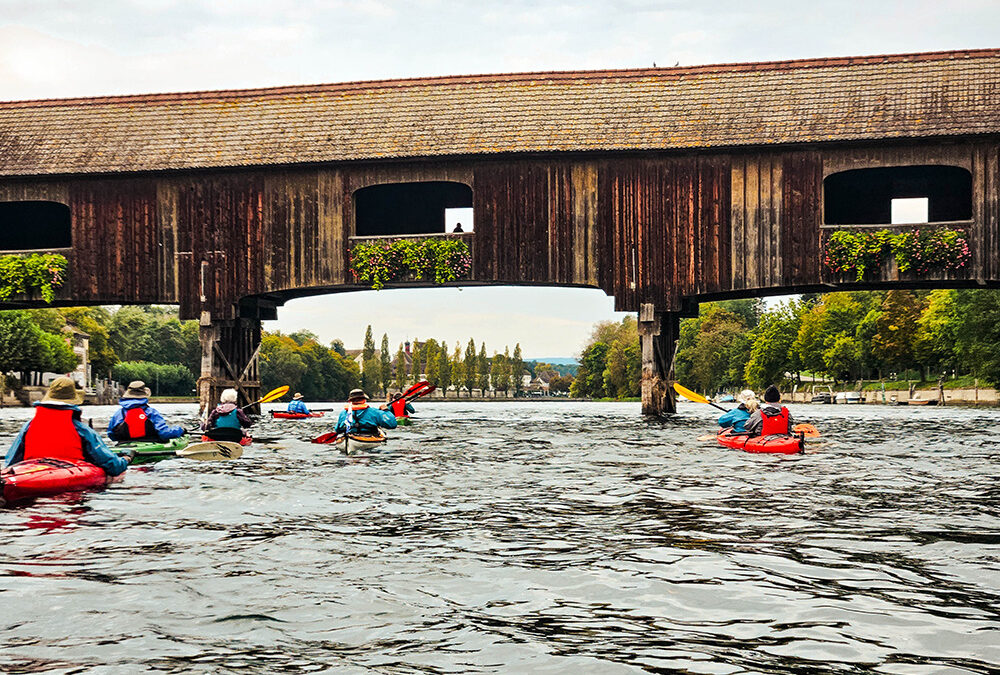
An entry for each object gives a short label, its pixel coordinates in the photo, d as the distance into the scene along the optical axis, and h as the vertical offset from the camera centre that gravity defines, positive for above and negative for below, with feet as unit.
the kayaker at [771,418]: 57.62 -3.54
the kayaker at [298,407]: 111.53 -5.20
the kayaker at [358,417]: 60.49 -3.49
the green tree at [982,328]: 147.64 +4.13
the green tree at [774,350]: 252.21 +1.84
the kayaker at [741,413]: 63.00 -3.66
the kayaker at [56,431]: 37.46 -2.61
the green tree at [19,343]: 221.66 +4.58
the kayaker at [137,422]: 53.21 -3.20
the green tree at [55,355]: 228.22 +1.88
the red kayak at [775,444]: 56.08 -4.94
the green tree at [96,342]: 307.17 +6.58
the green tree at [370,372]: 433.48 -5.01
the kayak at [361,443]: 59.16 -4.97
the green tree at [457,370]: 444.96 -4.52
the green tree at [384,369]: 434.71 -3.75
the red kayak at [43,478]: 35.78 -4.26
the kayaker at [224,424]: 56.13 -3.51
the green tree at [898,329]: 198.39 +5.56
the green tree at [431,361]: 439.22 -0.40
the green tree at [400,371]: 472.44 -5.27
